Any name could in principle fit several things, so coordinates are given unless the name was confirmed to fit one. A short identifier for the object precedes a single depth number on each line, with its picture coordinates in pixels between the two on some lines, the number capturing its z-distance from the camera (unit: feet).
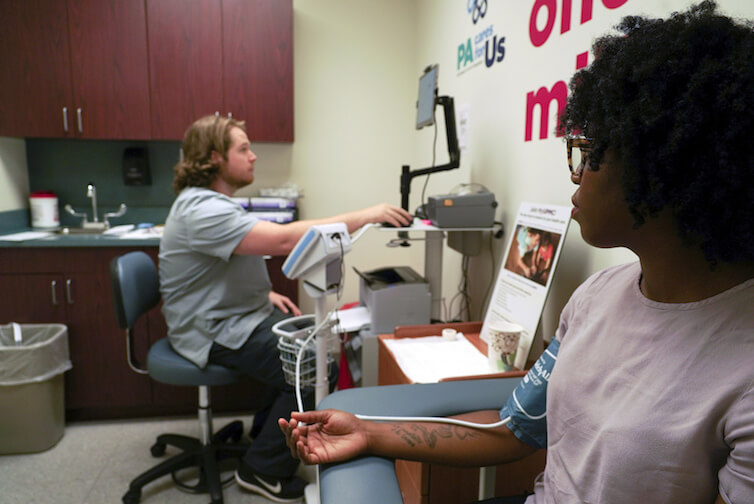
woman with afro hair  1.97
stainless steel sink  9.32
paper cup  4.72
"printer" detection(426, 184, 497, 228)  6.01
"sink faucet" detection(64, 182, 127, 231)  9.62
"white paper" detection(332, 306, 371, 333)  6.39
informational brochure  4.68
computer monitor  6.50
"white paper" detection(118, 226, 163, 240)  8.43
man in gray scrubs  6.15
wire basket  5.21
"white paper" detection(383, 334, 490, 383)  4.84
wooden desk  4.00
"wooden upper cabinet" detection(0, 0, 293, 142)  8.47
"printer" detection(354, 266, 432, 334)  6.29
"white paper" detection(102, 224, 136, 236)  8.99
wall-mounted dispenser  9.88
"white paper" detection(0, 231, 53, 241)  8.04
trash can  7.17
